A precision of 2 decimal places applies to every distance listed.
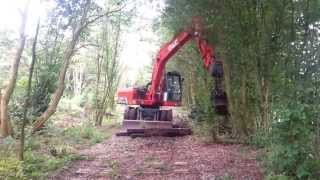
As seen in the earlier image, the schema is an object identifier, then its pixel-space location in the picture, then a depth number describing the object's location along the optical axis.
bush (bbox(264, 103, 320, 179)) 2.67
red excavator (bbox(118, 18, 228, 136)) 6.66
